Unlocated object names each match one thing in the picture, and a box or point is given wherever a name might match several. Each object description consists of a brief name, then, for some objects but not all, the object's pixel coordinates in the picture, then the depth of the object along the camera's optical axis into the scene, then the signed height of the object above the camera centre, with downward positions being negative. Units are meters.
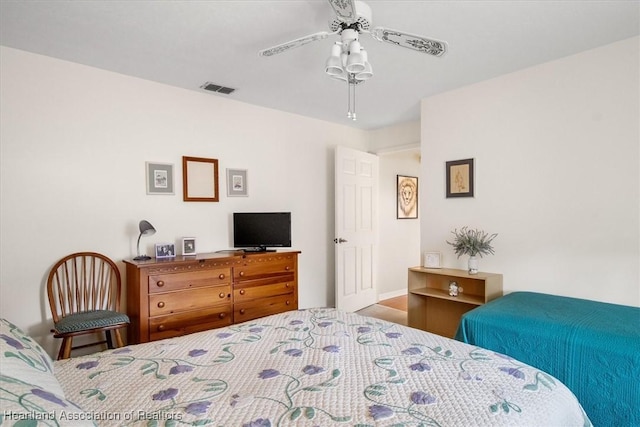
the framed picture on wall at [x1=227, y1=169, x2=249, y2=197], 3.58 +0.33
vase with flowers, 3.07 -0.30
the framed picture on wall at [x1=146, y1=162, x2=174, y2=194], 3.05 +0.33
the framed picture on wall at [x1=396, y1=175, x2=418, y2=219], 5.38 +0.25
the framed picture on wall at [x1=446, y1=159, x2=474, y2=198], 3.26 +0.33
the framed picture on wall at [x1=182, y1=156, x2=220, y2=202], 3.25 +0.34
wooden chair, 2.34 -0.65
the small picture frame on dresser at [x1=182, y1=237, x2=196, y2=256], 3.12 -0.29
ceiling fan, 1.80 +0.94
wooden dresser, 2.65 -0.67
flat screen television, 3.48 -0.17
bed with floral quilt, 0.94 -0.58
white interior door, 4.17 -0.20
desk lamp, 2.79 -0.13
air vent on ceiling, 3.18 +1.20
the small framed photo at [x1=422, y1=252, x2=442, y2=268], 3.37 -0.47
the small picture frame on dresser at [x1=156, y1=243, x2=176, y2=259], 2.94 -0.31
